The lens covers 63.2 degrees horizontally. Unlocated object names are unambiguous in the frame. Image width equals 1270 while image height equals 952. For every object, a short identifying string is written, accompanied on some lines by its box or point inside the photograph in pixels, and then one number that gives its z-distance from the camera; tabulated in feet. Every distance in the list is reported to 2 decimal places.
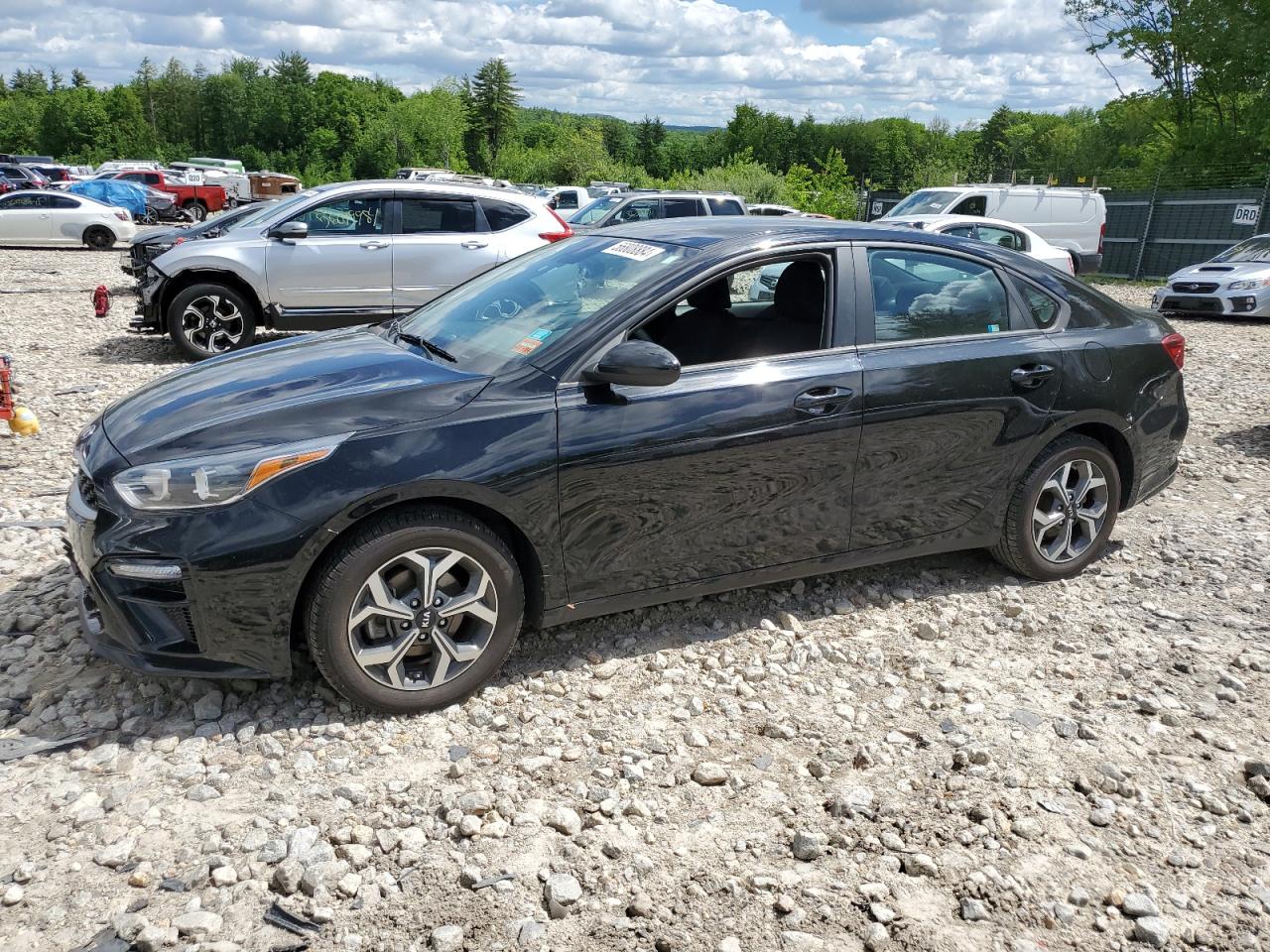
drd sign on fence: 73.41
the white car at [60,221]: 80.69
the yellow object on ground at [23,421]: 21.86
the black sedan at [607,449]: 10.83
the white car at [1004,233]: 50.06
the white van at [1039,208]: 65.46
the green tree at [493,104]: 388.78
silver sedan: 50.08
